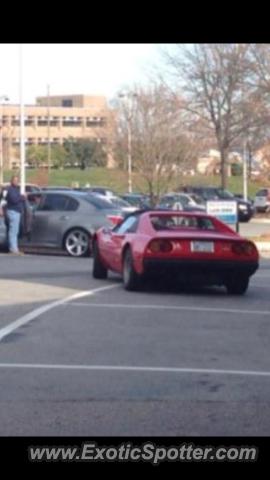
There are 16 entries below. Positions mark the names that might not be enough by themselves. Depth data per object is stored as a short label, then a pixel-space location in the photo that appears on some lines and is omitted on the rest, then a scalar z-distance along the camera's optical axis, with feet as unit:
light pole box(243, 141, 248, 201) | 162.03
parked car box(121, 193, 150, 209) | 138.99
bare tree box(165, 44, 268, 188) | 129.29
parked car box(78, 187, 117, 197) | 157.40
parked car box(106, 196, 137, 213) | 105.09
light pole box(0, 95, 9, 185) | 210.28
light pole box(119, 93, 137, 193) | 141.18
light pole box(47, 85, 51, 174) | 297.33
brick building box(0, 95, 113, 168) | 298.97
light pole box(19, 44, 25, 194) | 109.70
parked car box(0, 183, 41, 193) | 152.20
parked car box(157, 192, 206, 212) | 135.33
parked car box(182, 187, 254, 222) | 165.58
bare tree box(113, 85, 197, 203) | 134.62
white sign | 99.46
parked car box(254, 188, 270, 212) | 194.12
